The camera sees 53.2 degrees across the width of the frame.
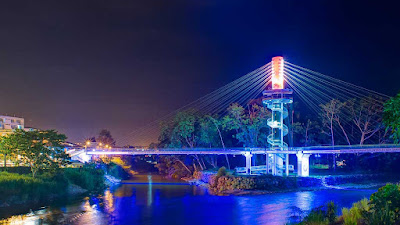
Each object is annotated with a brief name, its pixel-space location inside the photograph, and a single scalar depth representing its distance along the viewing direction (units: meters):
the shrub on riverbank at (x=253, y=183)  41.48
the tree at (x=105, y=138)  93.40
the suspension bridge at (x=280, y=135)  47.09
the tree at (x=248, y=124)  55.25
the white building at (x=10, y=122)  71.88
